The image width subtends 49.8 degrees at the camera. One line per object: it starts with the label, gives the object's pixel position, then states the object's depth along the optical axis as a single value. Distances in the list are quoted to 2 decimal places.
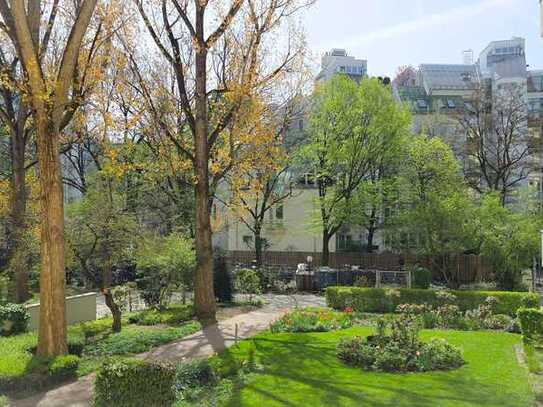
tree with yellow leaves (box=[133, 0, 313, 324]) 18.41
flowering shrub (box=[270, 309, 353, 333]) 16.55
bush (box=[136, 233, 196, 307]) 20.25
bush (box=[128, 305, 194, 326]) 18.19
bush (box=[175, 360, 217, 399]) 9.89
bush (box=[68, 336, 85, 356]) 12.98
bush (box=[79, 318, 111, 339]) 16.02
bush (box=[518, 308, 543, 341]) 13.23
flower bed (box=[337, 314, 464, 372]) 11.33
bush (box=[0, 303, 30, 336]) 15.13
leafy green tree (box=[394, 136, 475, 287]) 25.53
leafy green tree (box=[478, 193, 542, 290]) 25.47
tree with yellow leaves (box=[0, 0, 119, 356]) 11.78
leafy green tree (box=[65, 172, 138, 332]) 15.32
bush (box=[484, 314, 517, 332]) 16.56
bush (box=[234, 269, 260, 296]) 24.42
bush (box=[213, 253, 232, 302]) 23.97
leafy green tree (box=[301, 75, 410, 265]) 32.84
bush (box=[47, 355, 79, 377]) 10.98
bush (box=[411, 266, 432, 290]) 26.28
